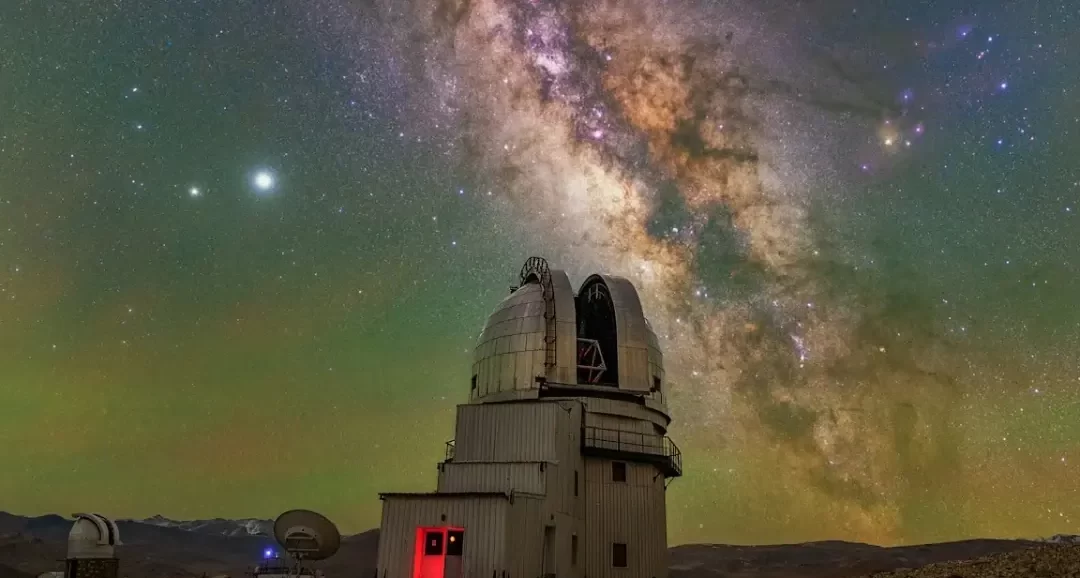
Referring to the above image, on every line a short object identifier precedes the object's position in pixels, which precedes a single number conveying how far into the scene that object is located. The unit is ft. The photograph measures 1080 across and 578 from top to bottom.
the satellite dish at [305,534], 77.56
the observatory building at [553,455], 66.90
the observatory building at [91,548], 79.20
